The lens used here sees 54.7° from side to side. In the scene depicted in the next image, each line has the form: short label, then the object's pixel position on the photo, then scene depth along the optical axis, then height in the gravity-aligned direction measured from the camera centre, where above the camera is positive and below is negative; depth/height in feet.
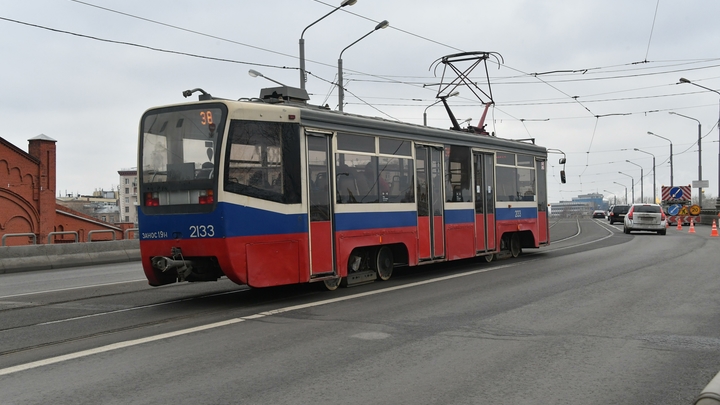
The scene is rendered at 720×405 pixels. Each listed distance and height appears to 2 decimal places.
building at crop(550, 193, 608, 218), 514.80 -0.45
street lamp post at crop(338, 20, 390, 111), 80.43 +15.13
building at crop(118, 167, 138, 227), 418.72 +16.32
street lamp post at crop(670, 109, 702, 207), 166.91 +12.05
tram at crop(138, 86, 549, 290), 31.27 +1.07
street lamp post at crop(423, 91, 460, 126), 61.66 +10.40
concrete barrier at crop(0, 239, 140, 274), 61.16 -3.27
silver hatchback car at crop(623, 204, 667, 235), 103.04 -2.19
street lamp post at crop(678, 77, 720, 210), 103.59 +18.53
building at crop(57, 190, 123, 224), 352.83 +8.93
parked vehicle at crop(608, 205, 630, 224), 167.94 -1.94
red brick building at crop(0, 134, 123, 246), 113.80 +5.05
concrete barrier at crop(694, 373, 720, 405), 14.23 -4.01
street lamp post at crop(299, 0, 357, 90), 71.72 +17.00
